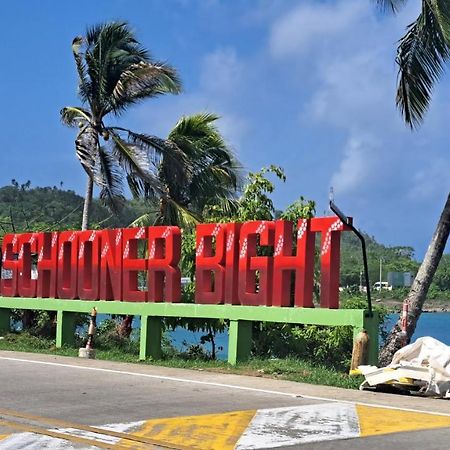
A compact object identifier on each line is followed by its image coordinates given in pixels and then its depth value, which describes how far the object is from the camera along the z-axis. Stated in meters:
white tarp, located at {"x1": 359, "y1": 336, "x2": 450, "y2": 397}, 12.27
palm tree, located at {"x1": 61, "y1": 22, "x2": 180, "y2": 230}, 24.24
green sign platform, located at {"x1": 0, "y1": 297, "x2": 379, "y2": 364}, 14.93
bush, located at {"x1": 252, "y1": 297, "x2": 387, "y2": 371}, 20.97
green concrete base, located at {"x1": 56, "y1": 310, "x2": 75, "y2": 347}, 21.77
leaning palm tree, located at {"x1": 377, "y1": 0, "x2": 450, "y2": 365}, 16.08
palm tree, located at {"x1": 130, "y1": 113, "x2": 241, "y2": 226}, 26.56
